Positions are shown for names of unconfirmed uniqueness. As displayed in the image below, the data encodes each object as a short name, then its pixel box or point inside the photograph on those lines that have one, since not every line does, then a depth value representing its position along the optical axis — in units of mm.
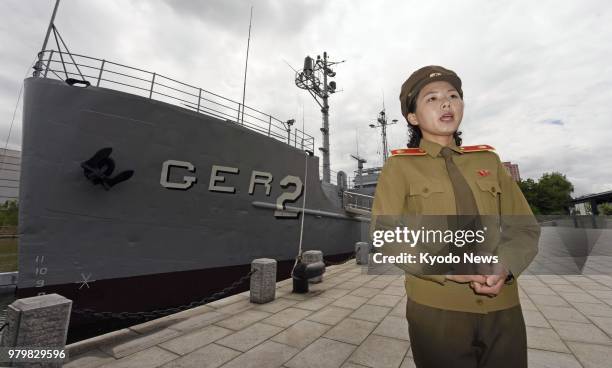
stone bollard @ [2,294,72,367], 2475
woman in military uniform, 1172
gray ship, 5012
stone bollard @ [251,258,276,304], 5023
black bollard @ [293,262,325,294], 5738
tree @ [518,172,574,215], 42469
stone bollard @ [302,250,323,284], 6637
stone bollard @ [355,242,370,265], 9289
